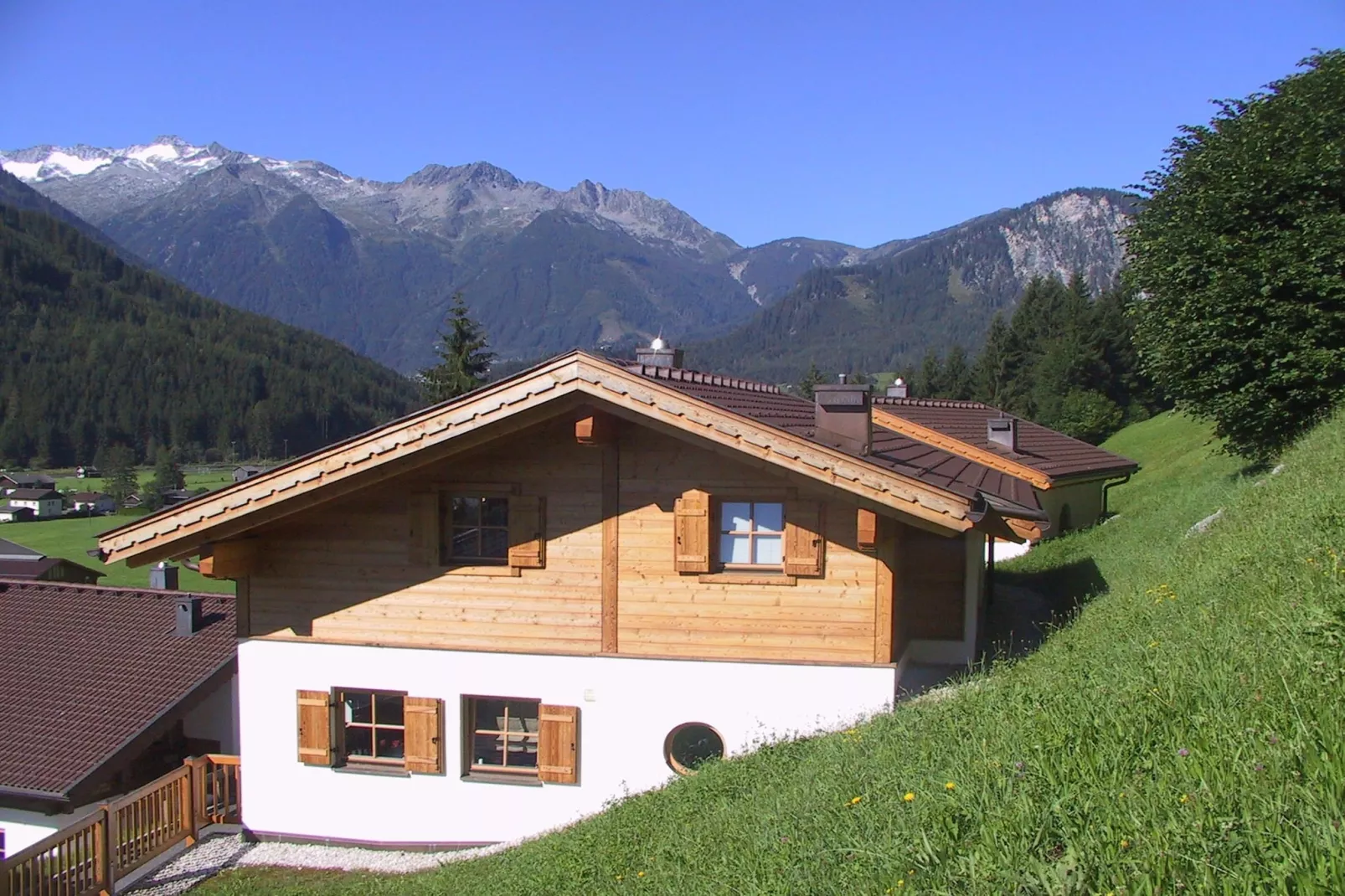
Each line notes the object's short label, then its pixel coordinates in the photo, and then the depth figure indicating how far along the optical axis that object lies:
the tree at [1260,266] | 15.38
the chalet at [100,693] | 14.16
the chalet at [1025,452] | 26.92
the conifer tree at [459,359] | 57.38
